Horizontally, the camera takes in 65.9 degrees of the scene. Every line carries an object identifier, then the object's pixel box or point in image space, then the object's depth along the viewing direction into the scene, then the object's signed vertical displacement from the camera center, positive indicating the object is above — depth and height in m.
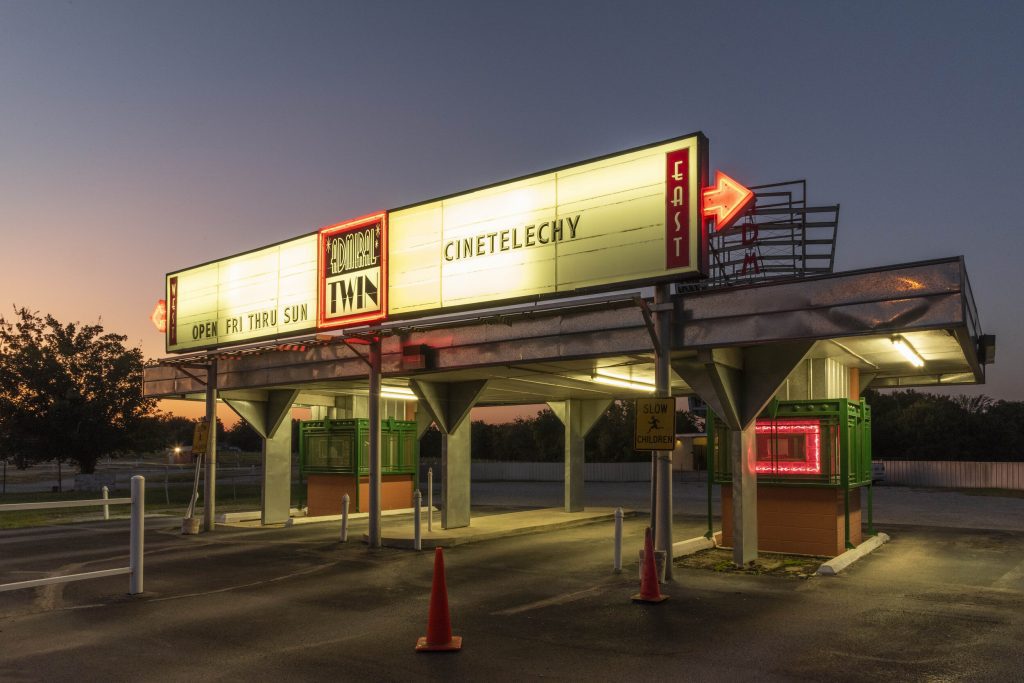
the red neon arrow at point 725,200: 12.76 +3.20
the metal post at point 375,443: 17.86 -1.09
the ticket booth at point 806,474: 15.42 -1.56
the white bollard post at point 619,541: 13.86 -2.54
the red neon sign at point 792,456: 15.53 -1.05
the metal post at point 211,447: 21.94 -1.42
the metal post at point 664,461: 13.20 -1.09
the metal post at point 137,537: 10.74 -1.99
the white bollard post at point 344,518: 18.06 -2.78
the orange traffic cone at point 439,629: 8.61 -2.56
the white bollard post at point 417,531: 17.05 -2.90
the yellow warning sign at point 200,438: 21.56 -1.12
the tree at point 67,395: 45.47 +0.13
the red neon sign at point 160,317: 25.98 +2.64
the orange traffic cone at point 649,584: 11.36 -2.72
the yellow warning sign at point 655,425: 12.55 -0.46
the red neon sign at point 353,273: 18.47 +3.01
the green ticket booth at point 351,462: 25.16 -2.14
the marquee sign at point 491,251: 13.62 +3.10
